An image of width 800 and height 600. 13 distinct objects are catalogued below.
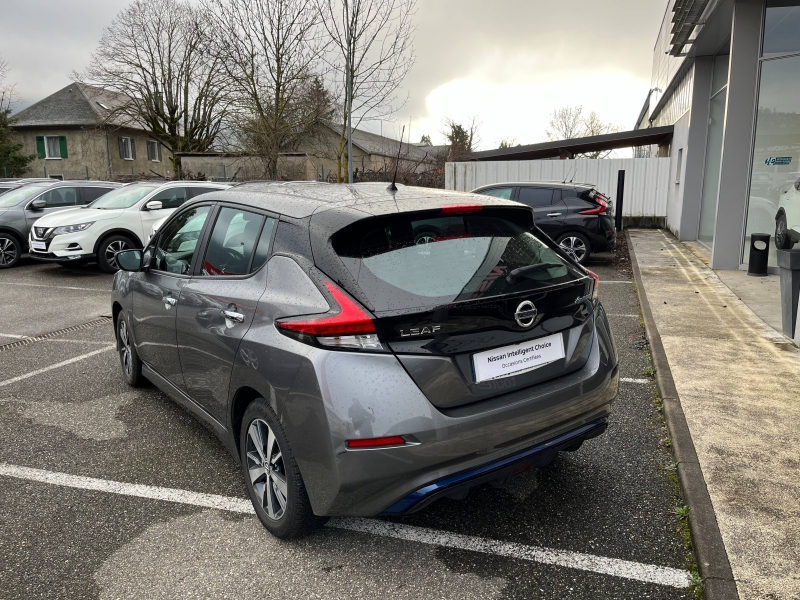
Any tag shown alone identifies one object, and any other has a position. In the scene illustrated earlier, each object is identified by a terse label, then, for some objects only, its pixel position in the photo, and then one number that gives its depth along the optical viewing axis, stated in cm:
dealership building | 926
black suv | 1197
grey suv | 1307
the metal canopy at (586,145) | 1970
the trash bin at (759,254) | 951
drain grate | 677
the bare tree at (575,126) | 5553
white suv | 1143
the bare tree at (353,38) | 1838
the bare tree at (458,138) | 3613
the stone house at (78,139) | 4297
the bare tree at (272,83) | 2397
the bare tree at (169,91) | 3891
